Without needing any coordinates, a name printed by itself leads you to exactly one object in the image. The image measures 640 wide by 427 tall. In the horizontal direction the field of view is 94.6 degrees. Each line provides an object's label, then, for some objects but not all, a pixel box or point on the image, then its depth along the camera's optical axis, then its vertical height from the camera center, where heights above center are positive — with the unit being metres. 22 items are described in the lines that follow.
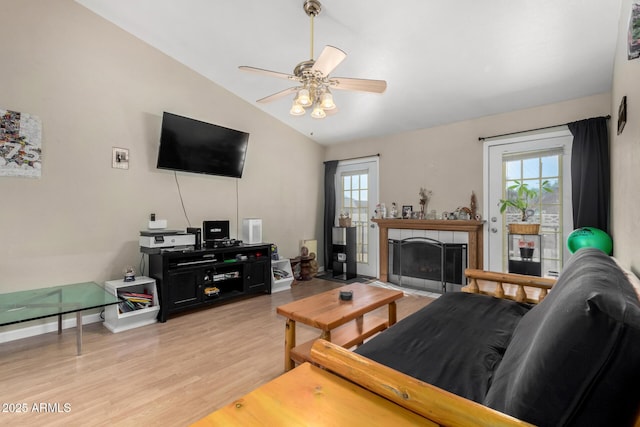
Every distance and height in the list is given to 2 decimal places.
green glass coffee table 2.23 -0.73
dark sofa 0.63 -0.40
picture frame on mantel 4.55 +0.06
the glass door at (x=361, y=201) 5.09 +0.24
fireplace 4.05 -0.69
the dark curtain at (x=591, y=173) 2.98 +0.43
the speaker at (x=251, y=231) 4.06 -0.22
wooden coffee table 1.89 -0.67
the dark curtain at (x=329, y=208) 5.48 +0.13
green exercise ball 2.66 -0.22
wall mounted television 3.44 +0.86
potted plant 3.41 +0.21
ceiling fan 2.09 +1.00
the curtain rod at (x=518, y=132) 3.02 +1.03
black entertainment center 3.14 -0.72
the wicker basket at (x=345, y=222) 5.25 -0.13
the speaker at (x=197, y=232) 3.49 -0.21
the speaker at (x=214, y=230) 3.78 -0.20
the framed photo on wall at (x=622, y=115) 1.78 +0.63
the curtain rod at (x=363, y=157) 4.99 +1.02
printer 3.18 -0.27
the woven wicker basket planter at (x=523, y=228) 3.24 -0.14
